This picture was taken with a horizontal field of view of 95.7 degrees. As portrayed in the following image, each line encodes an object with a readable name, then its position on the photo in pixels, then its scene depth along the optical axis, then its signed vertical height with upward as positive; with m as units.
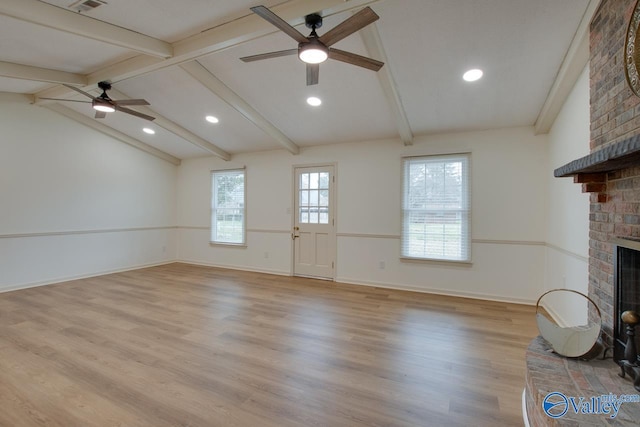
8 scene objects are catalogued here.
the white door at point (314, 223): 5.33 -0.18
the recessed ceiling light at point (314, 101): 3.91 +1.55
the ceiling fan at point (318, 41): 1.95 +1.31
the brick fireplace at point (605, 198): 1.43 +0.11
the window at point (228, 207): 6.32 +0.15
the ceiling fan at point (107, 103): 3.67 +1.42
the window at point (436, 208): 4.35 +0.10
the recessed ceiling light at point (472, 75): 3.04 +1.50
